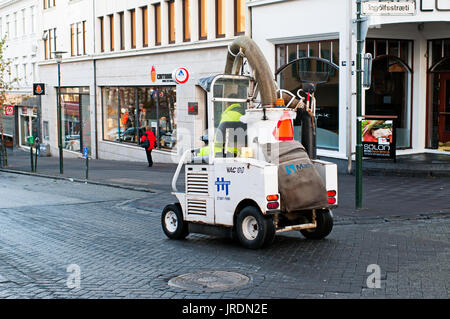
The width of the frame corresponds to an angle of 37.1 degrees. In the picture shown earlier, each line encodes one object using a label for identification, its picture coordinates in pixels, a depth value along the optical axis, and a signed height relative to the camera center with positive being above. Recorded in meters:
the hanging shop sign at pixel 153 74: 30.91 +1.85
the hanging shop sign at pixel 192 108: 21.15 +0.18
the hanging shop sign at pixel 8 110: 33.52 +0.30
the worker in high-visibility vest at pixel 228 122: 10.66 -0.14
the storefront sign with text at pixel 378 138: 19.50 -0.78
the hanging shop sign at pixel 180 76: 20.75 +1.18
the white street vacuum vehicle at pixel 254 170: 9.98 -0.88
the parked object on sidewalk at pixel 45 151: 45.38 -2.40
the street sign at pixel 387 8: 13.34 +2.06
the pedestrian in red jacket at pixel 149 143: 28.36 -1.21
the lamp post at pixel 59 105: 26.95 +0.42
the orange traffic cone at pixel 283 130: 10.55 -0.27
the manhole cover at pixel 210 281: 8.03 -2.08
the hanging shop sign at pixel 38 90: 35.03 +1.34
